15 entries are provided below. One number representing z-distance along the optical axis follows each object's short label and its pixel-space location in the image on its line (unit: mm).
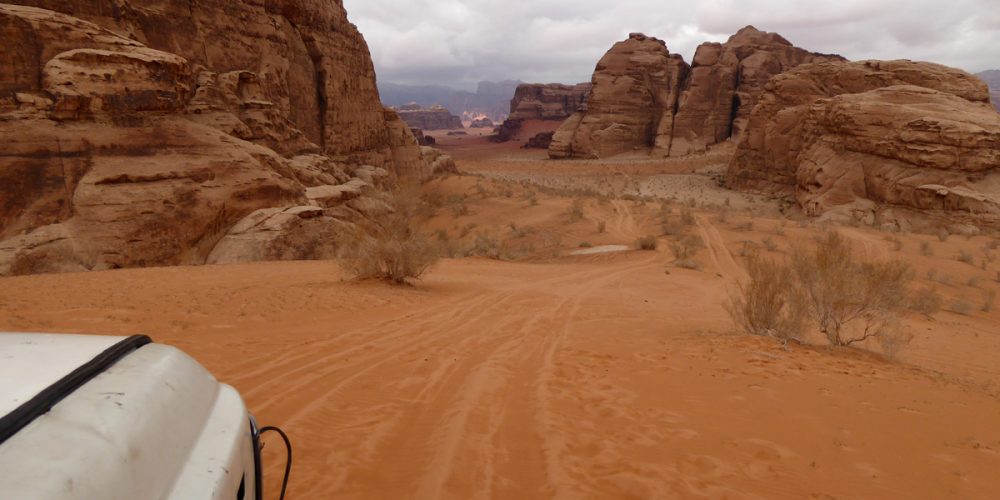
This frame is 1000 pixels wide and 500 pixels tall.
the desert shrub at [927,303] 9372
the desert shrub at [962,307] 10023
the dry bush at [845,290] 6121
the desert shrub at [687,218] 16938
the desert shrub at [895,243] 13659
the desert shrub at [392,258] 9211
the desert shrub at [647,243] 14750
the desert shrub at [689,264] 12961
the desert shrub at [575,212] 17609
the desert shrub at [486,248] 14352
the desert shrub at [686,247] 13867
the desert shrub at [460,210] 19581
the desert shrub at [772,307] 6027
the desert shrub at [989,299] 10234
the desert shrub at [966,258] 12970
